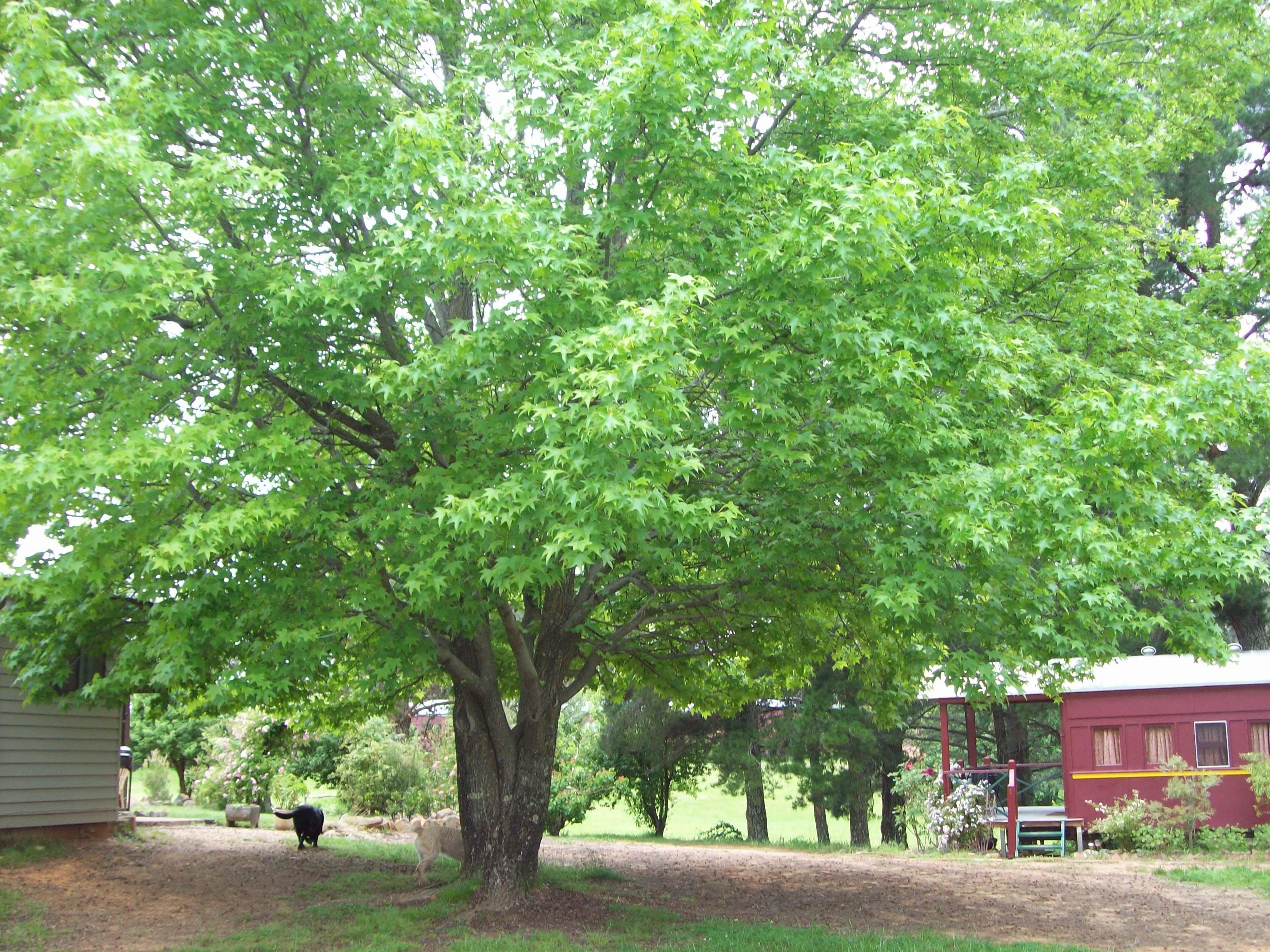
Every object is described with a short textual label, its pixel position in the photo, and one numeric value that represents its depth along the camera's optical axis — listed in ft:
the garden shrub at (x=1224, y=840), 52.90
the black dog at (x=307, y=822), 51.72
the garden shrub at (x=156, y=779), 85.56
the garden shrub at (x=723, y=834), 77.61
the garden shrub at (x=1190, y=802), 53.83
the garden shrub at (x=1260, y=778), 52.19
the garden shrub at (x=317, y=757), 75.51
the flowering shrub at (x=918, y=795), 61.52
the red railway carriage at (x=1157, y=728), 56.70
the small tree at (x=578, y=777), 71.20
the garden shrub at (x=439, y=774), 69.41
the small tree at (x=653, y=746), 74.38
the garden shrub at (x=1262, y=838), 51.55
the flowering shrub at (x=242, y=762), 71.15
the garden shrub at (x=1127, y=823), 55.31
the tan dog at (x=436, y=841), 43.27
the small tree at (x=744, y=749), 72.23
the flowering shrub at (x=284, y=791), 71.87
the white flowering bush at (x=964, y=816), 60.03
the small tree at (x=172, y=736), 82.28
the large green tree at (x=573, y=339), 23.61
